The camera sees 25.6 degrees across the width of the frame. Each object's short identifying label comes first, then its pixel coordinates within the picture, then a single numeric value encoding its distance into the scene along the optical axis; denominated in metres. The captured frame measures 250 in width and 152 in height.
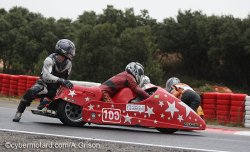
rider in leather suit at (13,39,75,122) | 11.31
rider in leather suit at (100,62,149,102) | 11.13
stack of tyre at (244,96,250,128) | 17.56
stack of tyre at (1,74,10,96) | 25.14
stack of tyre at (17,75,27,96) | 23.69
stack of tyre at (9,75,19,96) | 24.41
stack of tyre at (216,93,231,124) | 18.14
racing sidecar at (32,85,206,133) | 10.98
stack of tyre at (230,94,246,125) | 17.78
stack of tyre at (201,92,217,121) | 18.47
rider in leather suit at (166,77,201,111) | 13.52
